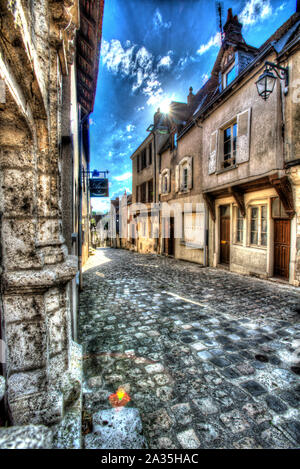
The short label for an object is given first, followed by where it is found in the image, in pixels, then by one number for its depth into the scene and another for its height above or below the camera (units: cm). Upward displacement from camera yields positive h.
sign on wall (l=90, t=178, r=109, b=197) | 953 +186
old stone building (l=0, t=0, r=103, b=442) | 143 -9
